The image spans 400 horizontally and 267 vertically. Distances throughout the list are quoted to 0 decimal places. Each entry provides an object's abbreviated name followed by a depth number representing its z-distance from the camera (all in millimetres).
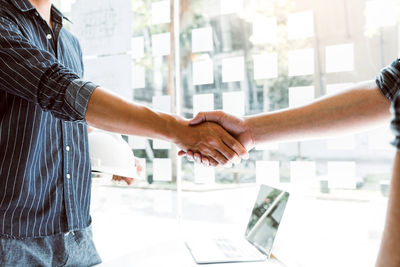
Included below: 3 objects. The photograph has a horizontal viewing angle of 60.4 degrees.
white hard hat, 1311
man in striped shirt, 918
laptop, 1203
